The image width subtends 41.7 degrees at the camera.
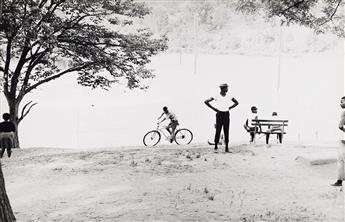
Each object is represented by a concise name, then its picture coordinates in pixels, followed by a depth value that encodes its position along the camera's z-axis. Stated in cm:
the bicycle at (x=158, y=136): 1664
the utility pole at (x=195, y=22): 6250
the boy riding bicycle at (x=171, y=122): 1587
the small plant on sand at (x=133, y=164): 1080
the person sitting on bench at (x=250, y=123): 1582
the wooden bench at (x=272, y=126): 1571
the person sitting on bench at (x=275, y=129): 1605
